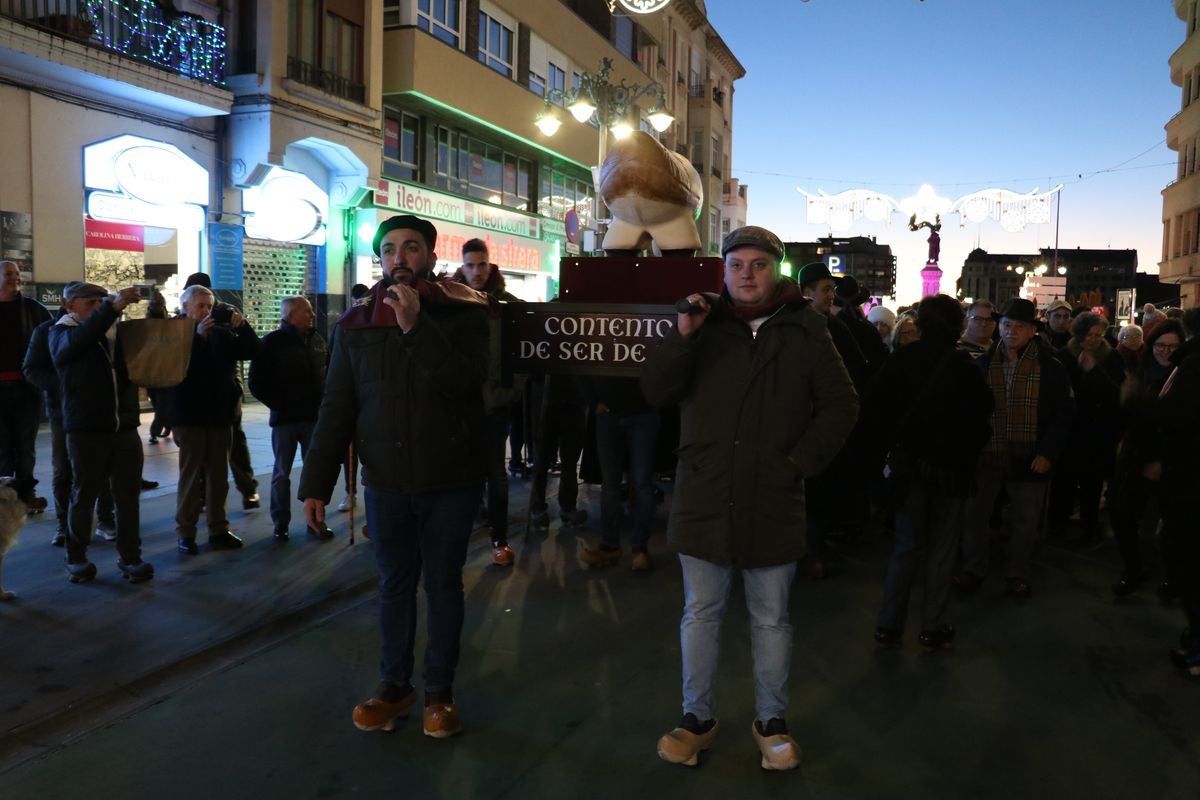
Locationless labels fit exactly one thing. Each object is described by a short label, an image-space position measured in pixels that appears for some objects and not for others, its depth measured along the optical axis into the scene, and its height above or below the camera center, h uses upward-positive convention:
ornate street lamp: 14.12 +3.52
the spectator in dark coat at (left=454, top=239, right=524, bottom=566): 6.52 -0.76
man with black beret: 3.67 -0.49
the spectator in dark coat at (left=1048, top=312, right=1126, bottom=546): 7.48 -0.64
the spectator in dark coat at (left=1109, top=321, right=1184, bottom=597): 5.48 -0.71
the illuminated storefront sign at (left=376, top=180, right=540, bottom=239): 18.23 +2.56
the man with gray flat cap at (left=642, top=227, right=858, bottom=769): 3.45 -0.44
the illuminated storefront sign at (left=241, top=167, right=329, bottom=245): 15.67 +1.98
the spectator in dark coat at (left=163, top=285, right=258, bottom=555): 6.41 -0.70
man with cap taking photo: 5.55 -0.65
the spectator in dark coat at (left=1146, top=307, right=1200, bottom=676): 4.61 -0.75
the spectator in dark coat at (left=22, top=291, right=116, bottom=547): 6.07 -0.65
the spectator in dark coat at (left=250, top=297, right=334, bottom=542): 6.97 -0.52
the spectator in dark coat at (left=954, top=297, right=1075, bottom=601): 5.86 -0.64
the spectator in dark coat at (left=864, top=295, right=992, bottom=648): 4.86 -0.60
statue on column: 22.08 +2.50
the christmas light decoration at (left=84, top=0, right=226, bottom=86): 12.88 +4.11
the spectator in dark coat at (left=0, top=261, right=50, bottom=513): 7.43 -0.62
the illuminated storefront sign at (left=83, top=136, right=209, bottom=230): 13.31 +2.01
